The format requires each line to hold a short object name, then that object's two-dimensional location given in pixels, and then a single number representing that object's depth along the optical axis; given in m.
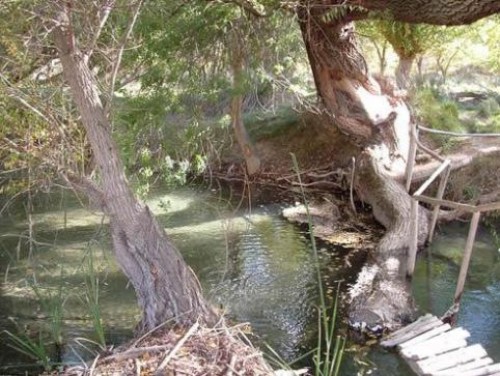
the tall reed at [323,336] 6.08
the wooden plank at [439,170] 7.13
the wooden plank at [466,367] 5.11
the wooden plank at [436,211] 8.20
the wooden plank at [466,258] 6.12
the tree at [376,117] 6.59
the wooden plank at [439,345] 5.48
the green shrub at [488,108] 13.18
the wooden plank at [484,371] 5.00
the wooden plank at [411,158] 8.63
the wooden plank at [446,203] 6.00
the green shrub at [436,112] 12.04
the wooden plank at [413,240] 7.30
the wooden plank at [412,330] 5.97
